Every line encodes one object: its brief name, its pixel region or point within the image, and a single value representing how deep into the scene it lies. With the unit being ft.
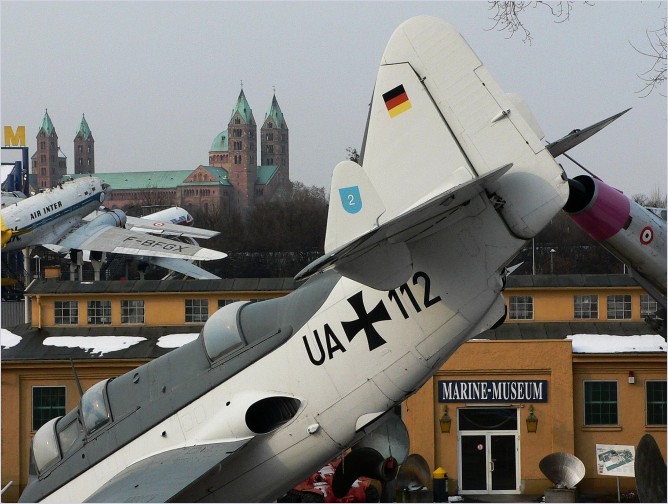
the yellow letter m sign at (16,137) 295.89
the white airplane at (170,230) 190.60
